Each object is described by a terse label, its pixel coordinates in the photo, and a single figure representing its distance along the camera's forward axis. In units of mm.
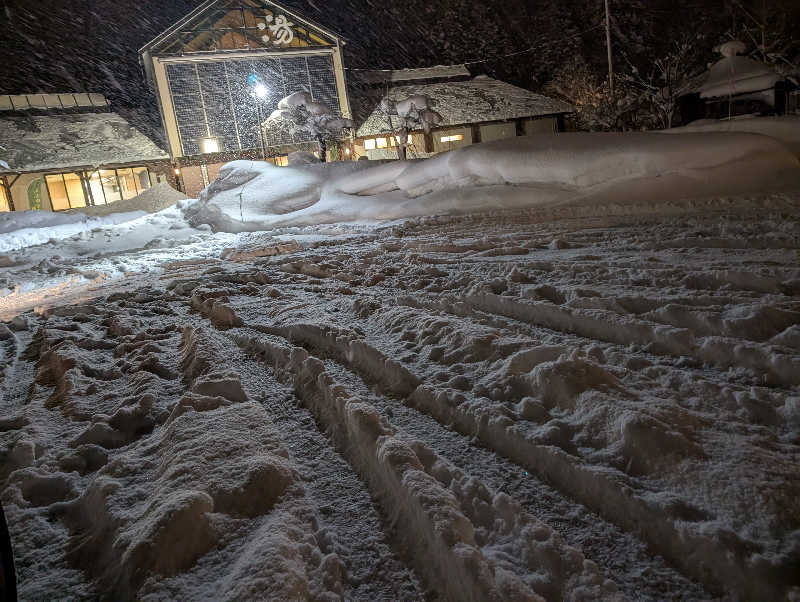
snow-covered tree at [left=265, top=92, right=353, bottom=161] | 16844
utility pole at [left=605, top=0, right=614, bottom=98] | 18103
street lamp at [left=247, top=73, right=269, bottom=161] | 21153
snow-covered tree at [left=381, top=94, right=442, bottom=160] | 17281
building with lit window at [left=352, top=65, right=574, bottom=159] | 23422
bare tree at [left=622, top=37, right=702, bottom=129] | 16234
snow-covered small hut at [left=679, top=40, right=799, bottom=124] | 17000
